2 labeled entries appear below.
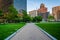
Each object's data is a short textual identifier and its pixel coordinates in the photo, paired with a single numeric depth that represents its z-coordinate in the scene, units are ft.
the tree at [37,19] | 92.79
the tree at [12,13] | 58.82
